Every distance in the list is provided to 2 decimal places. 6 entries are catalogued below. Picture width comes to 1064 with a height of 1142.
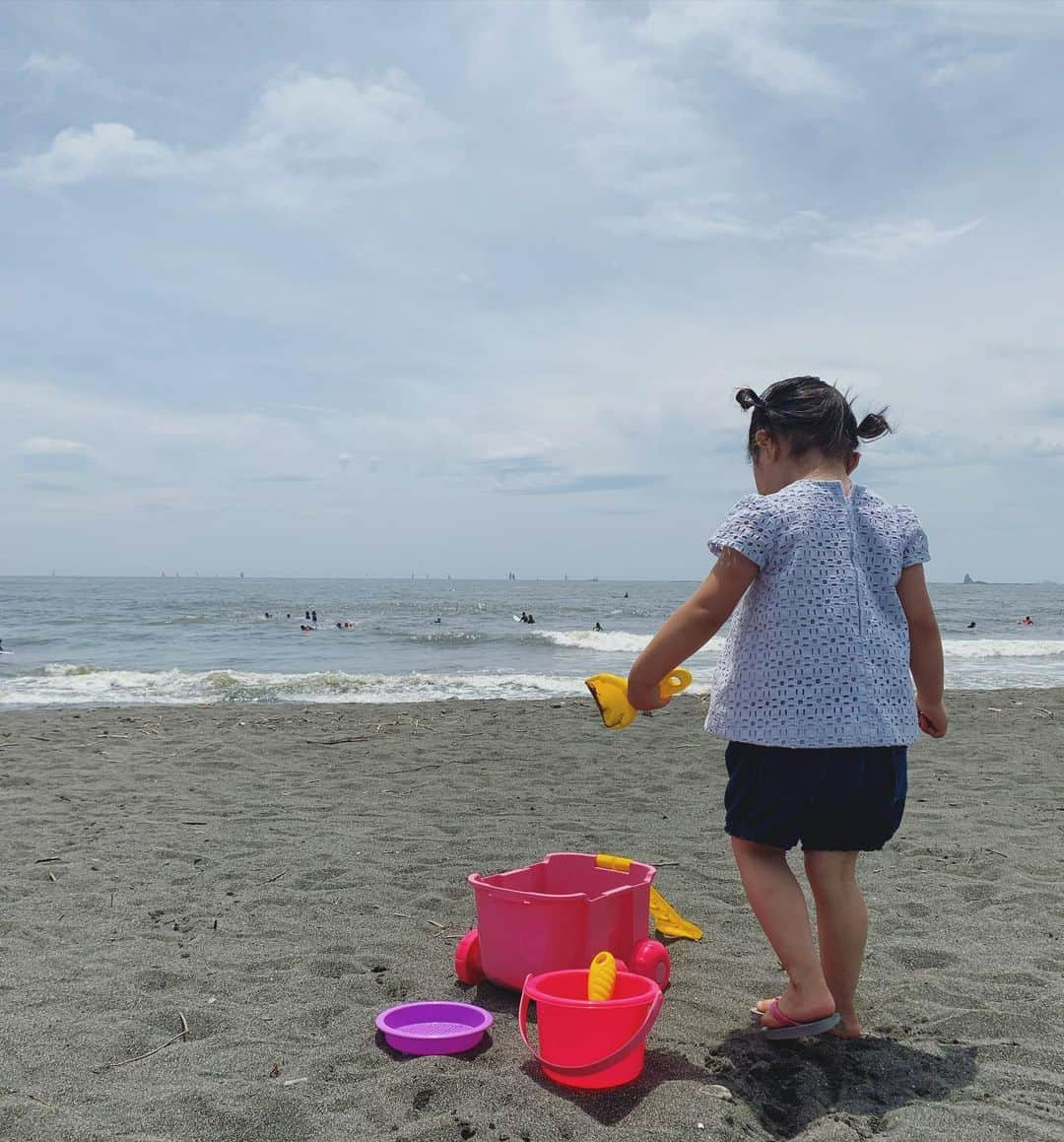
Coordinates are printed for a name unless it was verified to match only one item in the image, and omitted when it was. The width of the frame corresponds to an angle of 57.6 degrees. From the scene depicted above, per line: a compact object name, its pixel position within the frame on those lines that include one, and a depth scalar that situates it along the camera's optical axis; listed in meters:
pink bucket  2.45
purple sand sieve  2.68
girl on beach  2.55
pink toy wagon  3.02
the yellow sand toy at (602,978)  2.63
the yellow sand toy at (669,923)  3.64
